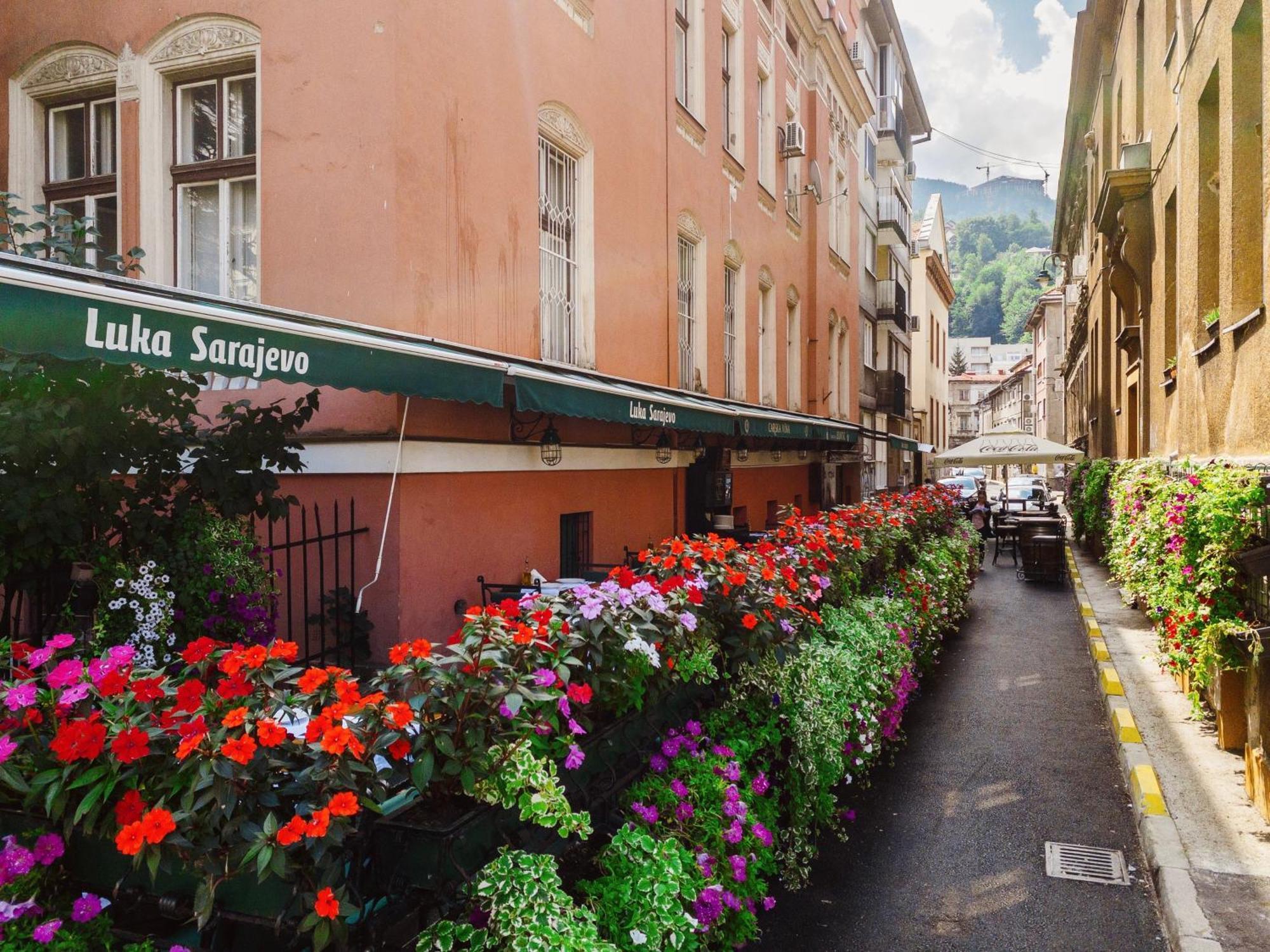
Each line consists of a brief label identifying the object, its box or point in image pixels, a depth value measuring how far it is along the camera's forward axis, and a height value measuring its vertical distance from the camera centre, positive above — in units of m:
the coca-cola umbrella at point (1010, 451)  23.17 +0.44
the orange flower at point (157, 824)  2.32 -0.88
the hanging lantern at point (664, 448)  11.36 +0.28
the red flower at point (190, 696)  2.68 -0.65
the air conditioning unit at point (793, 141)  17.44 +6.23
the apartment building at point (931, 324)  40.97 +7.02
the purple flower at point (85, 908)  2.50 -1.18
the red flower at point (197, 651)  3.07 -0.59
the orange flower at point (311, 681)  2.81 -0.64
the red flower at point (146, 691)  2.70 -0.64
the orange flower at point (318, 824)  2.36 -0.90
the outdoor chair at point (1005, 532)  21.56 -1.52
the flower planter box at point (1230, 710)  6.76 -1.78
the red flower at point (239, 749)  2.43 -0.73
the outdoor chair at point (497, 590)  7.46 -0.98
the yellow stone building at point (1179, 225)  8.45 +3.07
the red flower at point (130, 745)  2.42 -0.72
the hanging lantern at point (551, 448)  8.24 +0.21
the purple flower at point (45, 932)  2.39 -1.18
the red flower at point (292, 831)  2.35 -0.92
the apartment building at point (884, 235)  27.08 +7.50
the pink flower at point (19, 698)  2.64 -0.64
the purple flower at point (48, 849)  2.55 -1.03
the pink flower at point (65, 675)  2.75 -0.60
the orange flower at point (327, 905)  2.36 -1.11
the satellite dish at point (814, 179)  18.95 +6.00
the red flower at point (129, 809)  2.44 -0.88
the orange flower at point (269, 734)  2.53 -0.72
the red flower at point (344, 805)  2.43 -0.88
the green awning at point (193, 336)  3.17 +0.57
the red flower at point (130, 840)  2.29 -0.91
